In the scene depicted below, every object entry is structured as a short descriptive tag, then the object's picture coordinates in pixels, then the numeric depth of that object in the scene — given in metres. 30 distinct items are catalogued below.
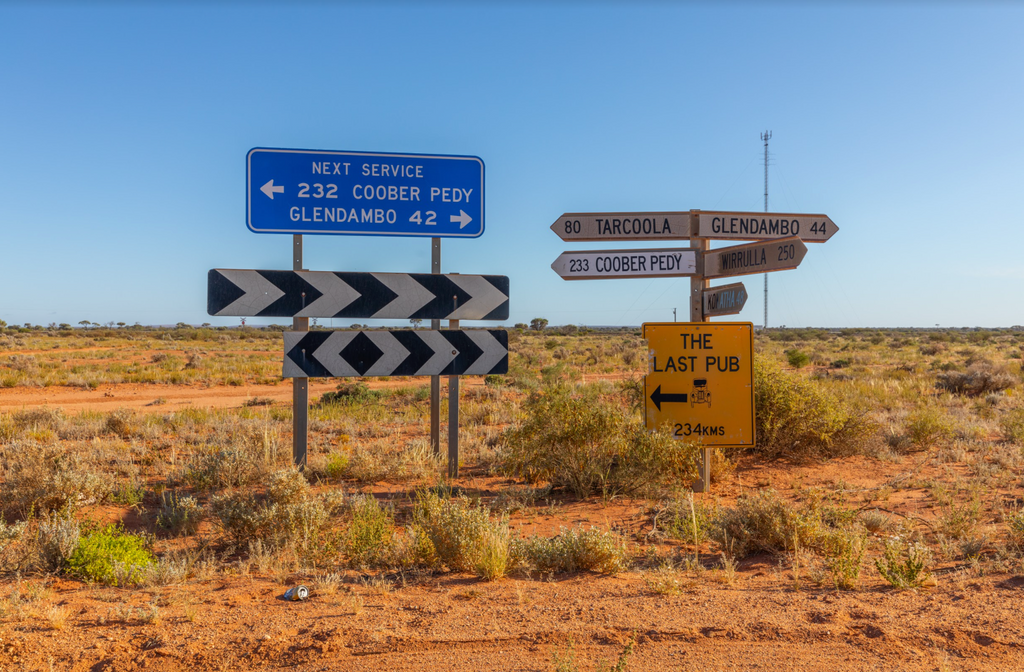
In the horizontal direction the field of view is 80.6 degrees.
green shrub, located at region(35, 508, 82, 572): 4.05
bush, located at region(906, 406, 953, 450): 8.53
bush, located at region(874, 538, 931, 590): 3.75
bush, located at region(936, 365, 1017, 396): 14.50
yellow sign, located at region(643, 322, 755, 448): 6.50
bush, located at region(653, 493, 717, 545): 4.79
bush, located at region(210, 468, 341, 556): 4.60
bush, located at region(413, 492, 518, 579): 3.96
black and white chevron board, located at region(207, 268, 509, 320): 6.07
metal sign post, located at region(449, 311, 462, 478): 6.87
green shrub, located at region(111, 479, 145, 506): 5.84
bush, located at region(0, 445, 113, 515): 5.23
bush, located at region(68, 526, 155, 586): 3.87
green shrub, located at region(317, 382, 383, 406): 14.76
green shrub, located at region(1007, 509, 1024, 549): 4.44
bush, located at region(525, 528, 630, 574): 4.13
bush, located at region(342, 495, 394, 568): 4.26
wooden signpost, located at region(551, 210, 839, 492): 6.50
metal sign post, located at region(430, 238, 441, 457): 6.86
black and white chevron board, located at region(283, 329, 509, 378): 6.29
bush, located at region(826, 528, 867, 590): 3.79
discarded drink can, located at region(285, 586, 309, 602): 3.60
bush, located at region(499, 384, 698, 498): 6.18
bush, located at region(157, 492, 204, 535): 5.09
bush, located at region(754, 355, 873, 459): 7.84
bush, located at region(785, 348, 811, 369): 23.40
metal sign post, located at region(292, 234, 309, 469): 6.39
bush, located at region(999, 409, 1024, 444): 8.46
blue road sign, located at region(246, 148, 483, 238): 6.37
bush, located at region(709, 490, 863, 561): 4.43
